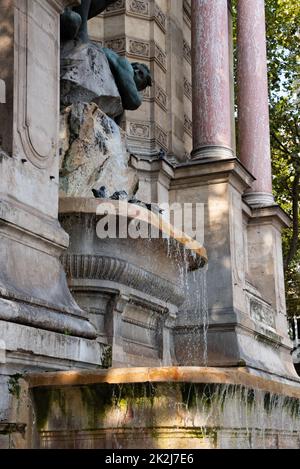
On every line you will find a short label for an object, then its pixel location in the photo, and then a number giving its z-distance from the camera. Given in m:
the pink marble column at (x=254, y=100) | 15.66
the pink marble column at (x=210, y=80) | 13.06
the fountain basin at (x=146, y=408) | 4.57
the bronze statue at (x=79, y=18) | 8.19
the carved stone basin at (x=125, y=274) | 7.20
